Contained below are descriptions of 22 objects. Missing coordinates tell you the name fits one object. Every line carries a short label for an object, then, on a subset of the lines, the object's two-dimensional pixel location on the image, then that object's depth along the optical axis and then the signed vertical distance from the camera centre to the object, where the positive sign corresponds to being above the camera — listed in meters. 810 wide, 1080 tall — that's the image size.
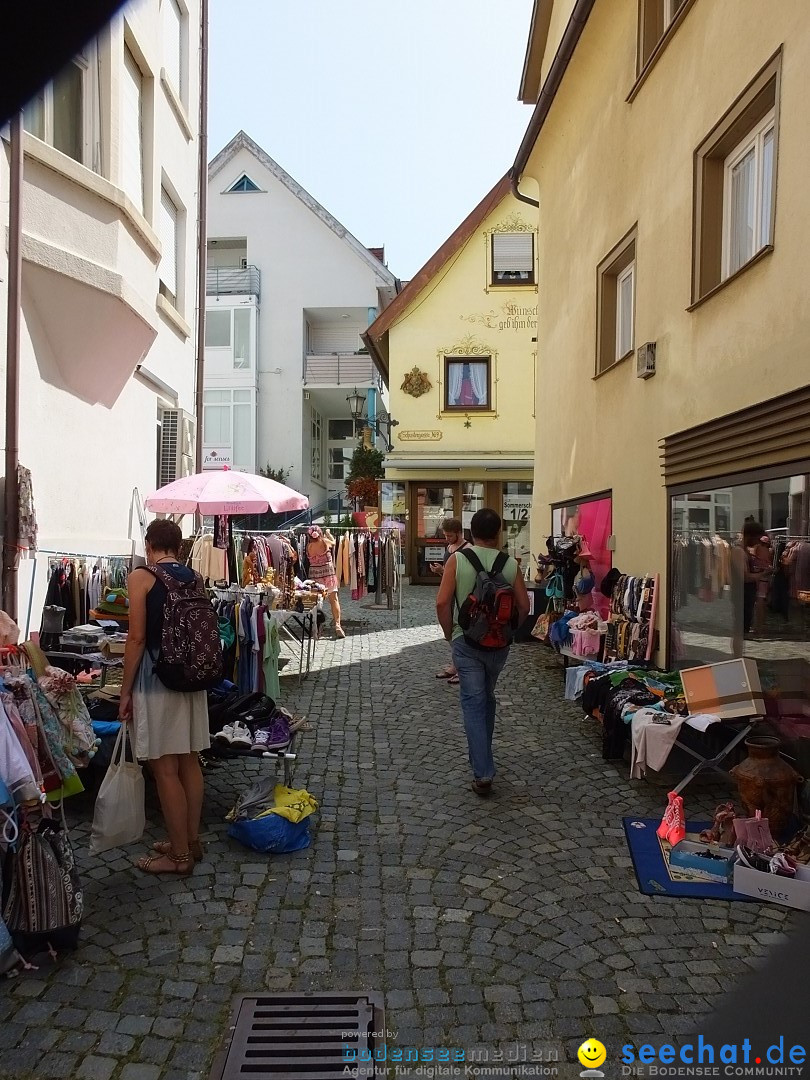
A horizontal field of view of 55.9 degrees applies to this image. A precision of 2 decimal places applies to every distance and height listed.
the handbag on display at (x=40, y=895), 3.11 -1.47
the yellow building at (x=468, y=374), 20.33 +4.53
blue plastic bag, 4.30 -1.67
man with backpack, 5.04 -0.52
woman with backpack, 3.81 -0.86
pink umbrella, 8.45 +0.49
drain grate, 2.63 -1.81
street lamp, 19.91 +3.41
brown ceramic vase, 4.25 -1.35
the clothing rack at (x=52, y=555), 6.76 -0.17
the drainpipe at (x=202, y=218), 12.07 +5.14
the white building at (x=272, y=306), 27.23 +8.39
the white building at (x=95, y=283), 6.61 +2.32
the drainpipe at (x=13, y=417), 6.14 +0.99
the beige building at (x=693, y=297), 4.98 +2.17
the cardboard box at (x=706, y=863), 4.02 -1.70
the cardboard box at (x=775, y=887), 3.68 -1.69
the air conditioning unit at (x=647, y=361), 7.30 +1.76
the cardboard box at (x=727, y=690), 4.96 -0.98
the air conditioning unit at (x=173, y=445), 11.44 +1.41
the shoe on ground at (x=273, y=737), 4.86 -1.29
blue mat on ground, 3.88 -1.76
